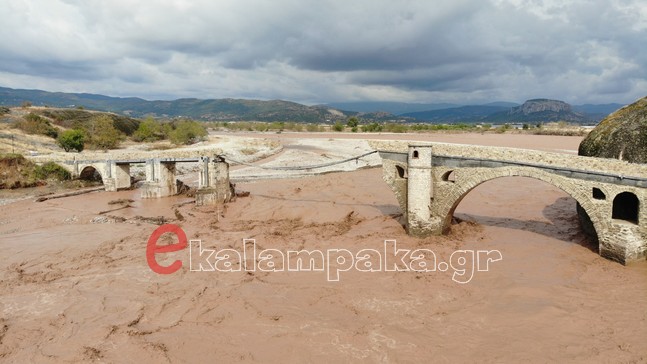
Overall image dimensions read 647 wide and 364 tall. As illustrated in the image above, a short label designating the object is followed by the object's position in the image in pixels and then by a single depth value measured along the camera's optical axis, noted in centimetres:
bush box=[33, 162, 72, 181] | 3158
